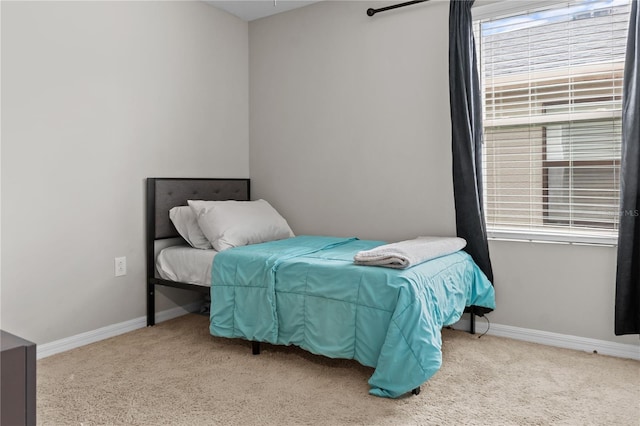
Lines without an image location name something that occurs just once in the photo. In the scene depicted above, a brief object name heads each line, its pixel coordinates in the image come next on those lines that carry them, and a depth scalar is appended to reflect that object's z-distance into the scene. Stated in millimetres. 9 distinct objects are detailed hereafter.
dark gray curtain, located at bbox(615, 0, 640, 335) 2381
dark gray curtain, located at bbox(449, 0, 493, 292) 2816
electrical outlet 2980
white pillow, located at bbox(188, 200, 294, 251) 2906
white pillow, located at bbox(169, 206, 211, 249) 3066
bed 1979
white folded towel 2158
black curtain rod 3032
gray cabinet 1020
